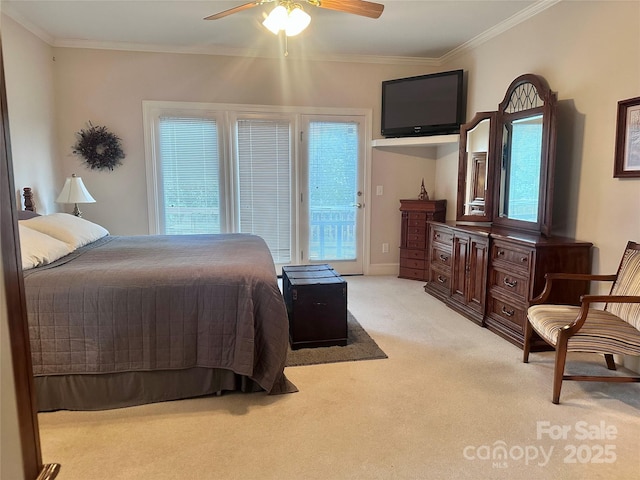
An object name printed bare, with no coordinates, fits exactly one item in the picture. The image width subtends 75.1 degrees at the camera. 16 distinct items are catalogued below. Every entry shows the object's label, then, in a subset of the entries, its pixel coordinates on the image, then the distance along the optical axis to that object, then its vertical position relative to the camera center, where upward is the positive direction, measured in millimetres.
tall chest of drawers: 4961 -471
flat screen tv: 4641 +1002
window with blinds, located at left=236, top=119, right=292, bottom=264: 4930 +137
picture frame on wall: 2646 +340
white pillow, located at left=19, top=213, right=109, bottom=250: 2822 -251
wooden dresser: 2939 -631
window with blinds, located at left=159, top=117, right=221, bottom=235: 4766 +192
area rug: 2836 -1128
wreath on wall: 4535 +498
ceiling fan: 2751 +1214
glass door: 5078 +5
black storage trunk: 2951 -852
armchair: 2238 -755
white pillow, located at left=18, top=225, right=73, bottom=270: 2279 -321
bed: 2129 -722
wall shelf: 4609 +592
